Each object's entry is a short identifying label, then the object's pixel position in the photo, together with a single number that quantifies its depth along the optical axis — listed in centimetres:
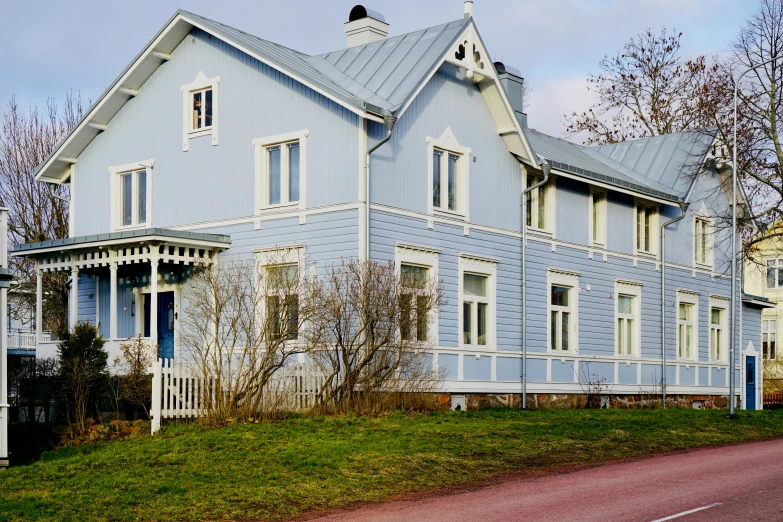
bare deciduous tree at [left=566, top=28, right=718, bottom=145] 4600
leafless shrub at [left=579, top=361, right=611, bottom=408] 2889
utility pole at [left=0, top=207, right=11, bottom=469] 1675
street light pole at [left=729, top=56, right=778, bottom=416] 2627
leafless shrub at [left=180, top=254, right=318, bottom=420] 2003
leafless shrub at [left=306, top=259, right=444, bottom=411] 2073
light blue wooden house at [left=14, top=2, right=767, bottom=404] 2323
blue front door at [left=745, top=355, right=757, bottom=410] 3800
